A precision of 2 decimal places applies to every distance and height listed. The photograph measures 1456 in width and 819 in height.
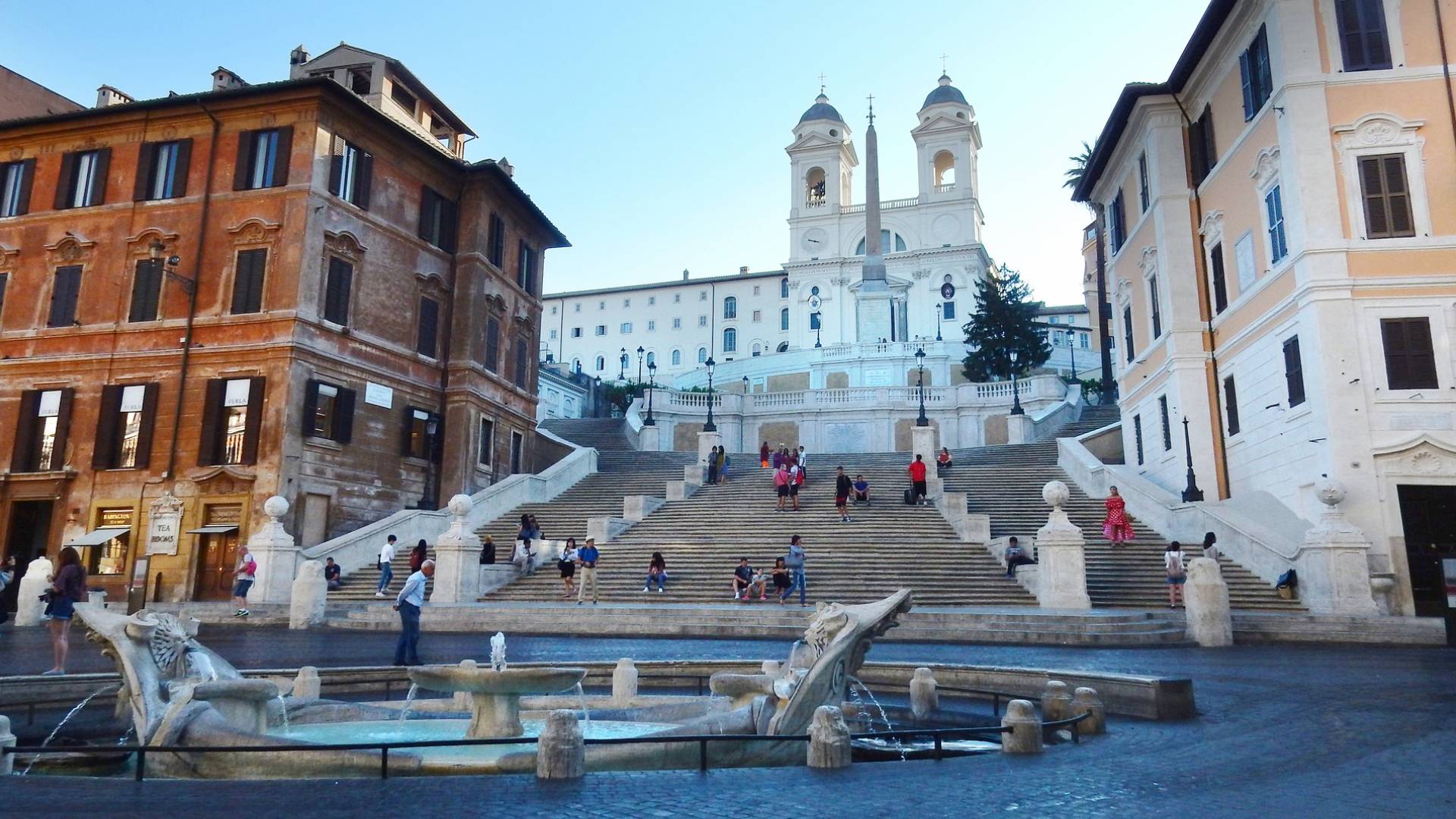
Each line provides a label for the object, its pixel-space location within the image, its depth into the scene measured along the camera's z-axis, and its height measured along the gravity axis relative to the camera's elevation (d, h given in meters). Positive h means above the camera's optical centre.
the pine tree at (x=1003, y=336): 57.31 +14.78
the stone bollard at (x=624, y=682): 9.90 -0.96
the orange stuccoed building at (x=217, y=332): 26.53 +7.20
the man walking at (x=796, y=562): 20.00 +0.50
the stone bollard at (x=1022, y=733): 7.20 -1.05
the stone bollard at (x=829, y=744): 6.55 -1.03
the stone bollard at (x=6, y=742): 6.15 -0.99
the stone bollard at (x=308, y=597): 19.92 -0.25
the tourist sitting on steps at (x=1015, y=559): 20.50 +0.60
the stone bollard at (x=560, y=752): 6.14 -1.02
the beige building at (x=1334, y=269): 18.72 +6.65
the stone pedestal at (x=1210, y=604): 15.25 -0.22
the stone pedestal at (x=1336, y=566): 16.77 +0.39
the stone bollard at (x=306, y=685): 9.67 -0.98
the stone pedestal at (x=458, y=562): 21.20 +0.49
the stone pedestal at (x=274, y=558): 22.42 +0.59
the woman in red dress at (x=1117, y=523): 21.69 +1.42
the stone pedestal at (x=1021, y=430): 40.44 +6.45
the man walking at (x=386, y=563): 22.66 +0.49
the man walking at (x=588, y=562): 20.80 +0.50
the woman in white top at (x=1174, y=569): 18.27 +0.37
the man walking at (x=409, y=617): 12.52 -0.41
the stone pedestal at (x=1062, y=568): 18.02 +0.37
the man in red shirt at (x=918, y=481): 26.67 +2.85
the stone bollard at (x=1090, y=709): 8.15 -0.99
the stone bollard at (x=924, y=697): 9.68 -1.06
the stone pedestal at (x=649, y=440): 42.69 +6.27
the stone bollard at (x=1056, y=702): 8.36 -0.96
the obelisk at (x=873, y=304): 64.88 +18.67
